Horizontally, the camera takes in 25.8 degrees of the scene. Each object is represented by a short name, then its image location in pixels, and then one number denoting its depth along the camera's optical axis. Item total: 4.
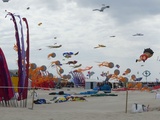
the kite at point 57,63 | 73.25
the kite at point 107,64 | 60.94
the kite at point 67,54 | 58.59
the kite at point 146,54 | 42.03
